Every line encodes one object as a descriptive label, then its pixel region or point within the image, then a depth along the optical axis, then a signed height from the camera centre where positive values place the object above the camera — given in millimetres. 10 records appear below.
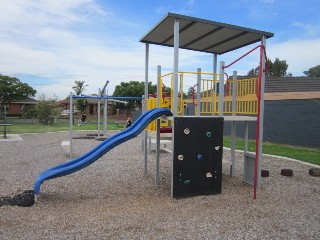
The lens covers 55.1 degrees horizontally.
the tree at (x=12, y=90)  42506 +2058
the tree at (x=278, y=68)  47469 +6089
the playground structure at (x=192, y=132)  5527 -483
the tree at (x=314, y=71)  70056 +8470
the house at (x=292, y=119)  12914 -536
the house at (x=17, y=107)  52938 -501
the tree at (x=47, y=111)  28156 -599
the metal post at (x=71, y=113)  10048 -288
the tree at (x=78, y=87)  67812 +3847
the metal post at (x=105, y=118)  15041 -655
